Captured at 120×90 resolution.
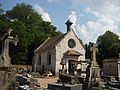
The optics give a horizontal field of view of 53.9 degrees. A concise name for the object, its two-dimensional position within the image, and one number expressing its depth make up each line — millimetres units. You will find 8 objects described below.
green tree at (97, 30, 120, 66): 31190
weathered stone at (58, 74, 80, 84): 9381
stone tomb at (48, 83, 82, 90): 7243
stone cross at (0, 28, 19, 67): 4276
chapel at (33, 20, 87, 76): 21216
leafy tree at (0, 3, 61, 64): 26981
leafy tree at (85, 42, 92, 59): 32119
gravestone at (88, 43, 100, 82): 9811
